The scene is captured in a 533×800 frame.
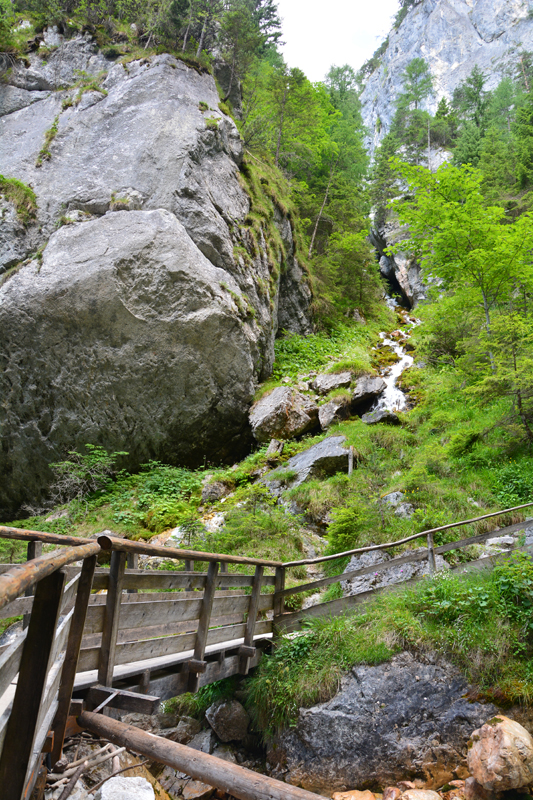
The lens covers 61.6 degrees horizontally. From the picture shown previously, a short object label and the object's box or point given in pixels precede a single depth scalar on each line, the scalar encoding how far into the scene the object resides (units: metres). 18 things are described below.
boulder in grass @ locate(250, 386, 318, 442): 13.81
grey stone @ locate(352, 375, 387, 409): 15.45
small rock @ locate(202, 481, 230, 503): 11.80
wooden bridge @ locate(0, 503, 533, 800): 1.42
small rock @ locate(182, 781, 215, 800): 5.21
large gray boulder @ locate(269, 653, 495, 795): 4.81
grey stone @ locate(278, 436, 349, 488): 11.71
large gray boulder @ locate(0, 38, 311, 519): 12.05
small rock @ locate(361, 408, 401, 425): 13.97
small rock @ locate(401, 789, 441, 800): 4.38
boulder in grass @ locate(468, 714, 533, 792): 4.23
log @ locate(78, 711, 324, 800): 2.35
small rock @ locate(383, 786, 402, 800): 4.48
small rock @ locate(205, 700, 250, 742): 5.92
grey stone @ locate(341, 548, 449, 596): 7.14
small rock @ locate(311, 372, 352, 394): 15.80
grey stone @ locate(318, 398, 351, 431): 14.22
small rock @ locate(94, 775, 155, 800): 3.31
